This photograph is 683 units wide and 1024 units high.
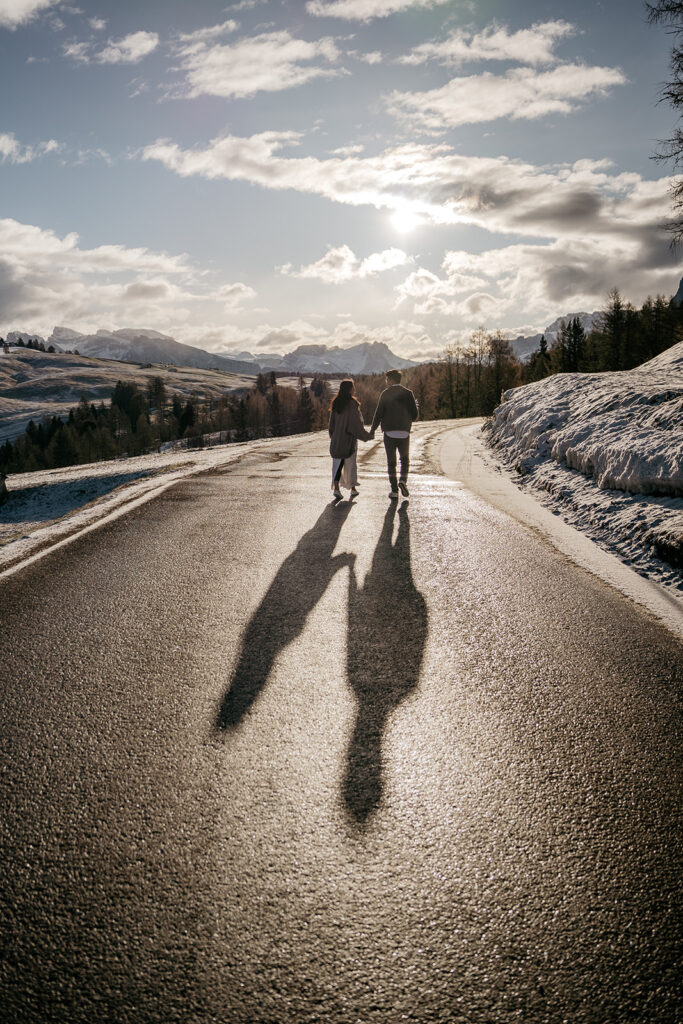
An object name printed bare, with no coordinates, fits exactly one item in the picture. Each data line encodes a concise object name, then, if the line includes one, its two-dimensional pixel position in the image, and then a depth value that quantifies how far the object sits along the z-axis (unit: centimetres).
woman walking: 971
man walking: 993
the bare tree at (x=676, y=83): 1295
